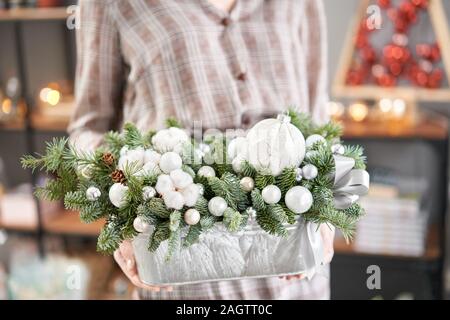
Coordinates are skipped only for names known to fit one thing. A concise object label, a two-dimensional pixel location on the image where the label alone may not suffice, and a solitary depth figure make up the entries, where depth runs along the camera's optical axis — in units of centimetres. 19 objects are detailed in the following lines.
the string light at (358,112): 219
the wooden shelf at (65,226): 241
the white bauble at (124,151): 88
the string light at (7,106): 245
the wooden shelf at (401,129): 204
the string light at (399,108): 214
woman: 116
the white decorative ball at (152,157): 85
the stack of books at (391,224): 208
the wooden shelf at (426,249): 212
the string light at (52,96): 243
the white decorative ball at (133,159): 84
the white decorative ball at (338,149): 89
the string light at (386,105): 217
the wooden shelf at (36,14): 232
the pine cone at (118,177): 83
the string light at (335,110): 224
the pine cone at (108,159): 87
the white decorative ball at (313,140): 90
